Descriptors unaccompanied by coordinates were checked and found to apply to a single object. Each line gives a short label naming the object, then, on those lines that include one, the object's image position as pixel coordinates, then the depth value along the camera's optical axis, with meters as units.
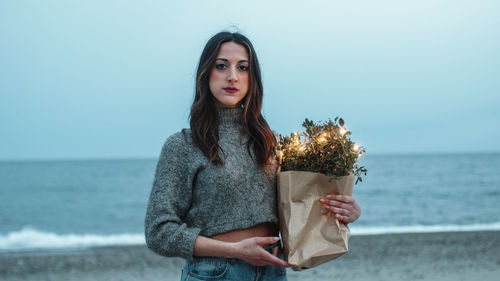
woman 1.43
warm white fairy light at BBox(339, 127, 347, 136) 1.41
